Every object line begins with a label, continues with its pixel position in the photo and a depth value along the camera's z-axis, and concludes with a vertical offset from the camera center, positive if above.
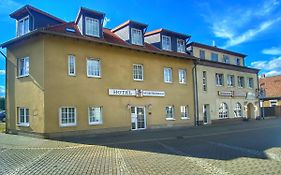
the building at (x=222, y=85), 20.24 +1.48
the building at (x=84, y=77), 12.33 +1.69
